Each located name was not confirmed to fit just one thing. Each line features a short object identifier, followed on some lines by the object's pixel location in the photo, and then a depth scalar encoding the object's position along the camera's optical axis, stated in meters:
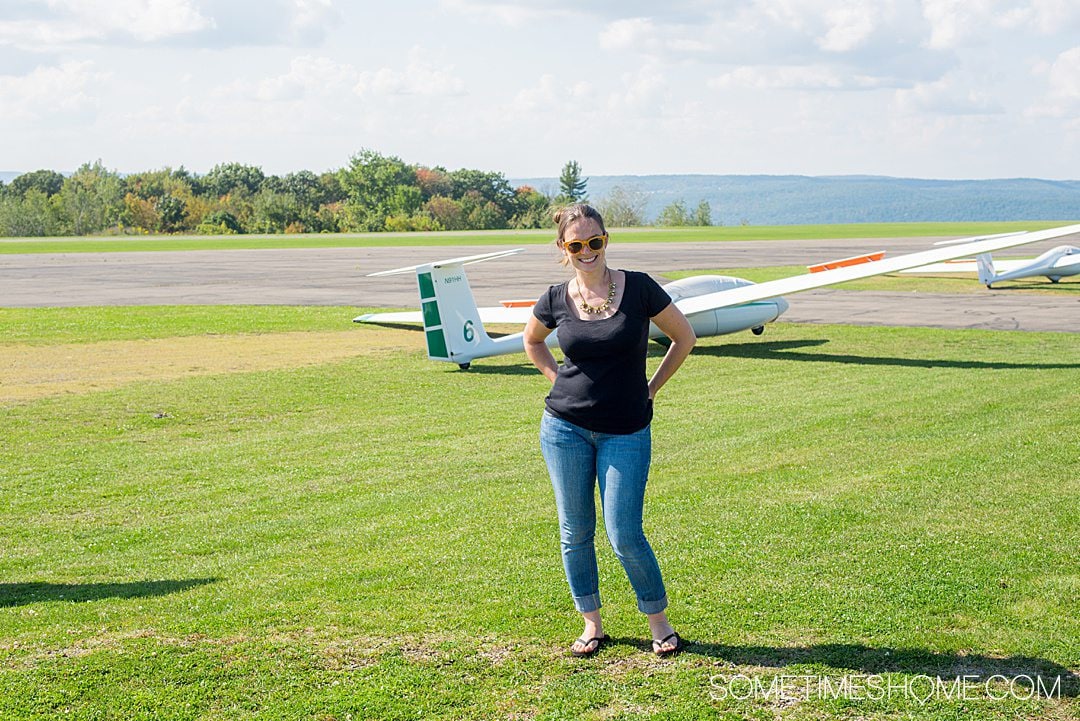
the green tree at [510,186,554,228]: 124.94
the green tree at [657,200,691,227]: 136.75
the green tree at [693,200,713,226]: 136.88
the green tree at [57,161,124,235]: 114.50
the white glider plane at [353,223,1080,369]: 17.50
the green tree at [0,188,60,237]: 107.38
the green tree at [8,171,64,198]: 131.12
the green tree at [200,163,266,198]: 131.62
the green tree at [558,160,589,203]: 167.12
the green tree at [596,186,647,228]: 136.88
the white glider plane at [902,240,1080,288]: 32.28
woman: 5.09
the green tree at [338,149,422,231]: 127.94
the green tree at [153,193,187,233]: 117.19
